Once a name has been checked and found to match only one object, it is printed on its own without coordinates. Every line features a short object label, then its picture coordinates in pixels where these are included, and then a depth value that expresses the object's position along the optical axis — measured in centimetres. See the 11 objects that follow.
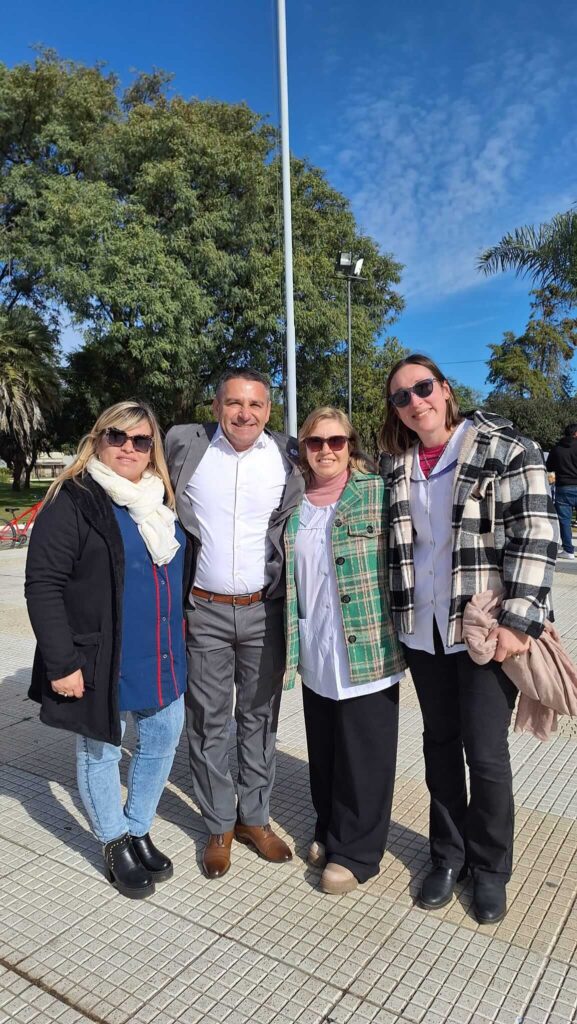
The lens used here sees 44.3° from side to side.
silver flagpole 964
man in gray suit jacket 272
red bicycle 1211
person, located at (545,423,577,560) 951
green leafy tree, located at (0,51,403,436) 1952
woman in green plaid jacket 251
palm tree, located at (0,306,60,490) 1869
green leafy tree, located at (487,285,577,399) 3516
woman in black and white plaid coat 221
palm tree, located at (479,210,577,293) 1291
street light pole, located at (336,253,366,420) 1545
